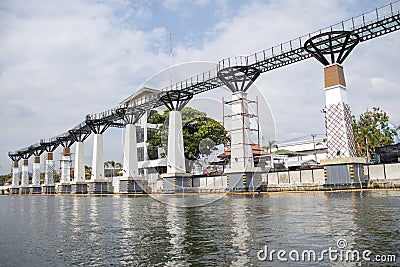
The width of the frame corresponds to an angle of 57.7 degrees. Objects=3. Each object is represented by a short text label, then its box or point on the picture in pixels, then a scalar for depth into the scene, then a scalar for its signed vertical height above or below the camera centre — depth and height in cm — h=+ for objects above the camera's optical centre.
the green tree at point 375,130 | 5659 +617
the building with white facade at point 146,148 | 6047 +577
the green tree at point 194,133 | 5223 +631
